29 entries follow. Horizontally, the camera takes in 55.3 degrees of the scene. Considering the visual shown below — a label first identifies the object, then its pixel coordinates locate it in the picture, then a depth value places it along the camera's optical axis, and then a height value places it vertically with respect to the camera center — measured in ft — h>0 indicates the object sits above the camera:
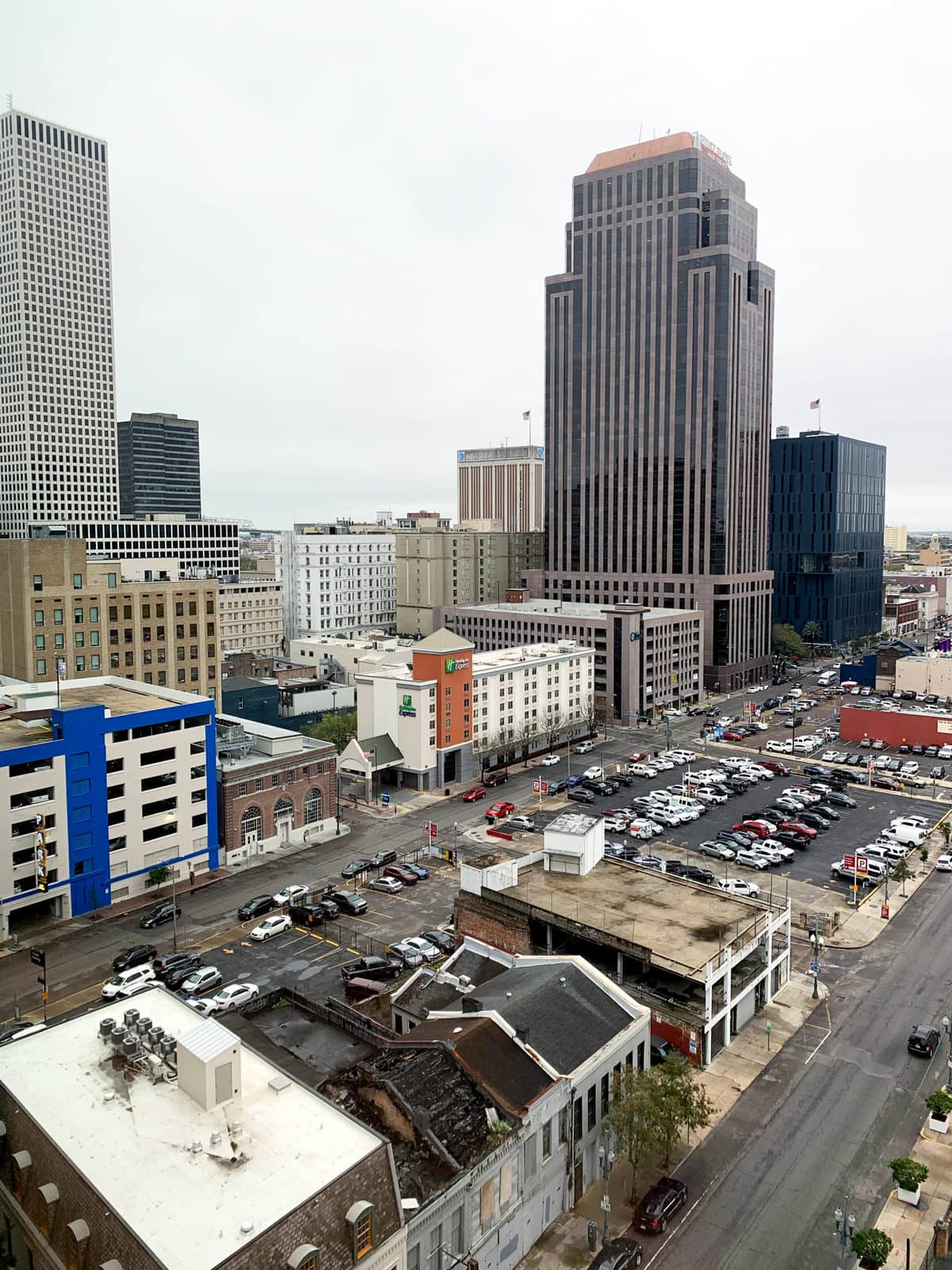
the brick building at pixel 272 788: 241.96 -63.07
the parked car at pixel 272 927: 194.33 -79.42
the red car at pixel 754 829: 266.98 -79.95
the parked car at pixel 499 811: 278.40 -77.83
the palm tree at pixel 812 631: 643.04 -51.28
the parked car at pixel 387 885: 221.46 -79.73
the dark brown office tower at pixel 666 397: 510.17 +95.03
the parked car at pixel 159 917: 201.57 -79.63
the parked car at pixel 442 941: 185.57 -78.77
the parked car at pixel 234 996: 162.09 -79.00
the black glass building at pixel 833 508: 654.12 +36.04
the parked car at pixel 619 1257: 102.83 -79.54
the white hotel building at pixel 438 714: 312.71 -56.15
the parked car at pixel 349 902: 208.33 -78.88
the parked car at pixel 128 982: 165.37 -78.34
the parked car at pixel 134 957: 181.06 -79.62
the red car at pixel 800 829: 261.24 -78.49
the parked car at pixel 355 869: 230.07 -78.93
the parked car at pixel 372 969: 174.70 -79.15
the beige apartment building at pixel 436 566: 640.17 -4.70
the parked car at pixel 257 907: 204.85 -79.09
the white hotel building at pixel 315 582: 628.28 -15.32
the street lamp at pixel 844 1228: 106.52 -79.33
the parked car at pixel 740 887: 210.79 -77.27
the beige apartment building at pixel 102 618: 281.54 -19.13
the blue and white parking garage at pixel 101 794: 197.67 -54.24
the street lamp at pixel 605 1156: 118.21 -78.39
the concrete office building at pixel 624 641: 429.79 -41.26
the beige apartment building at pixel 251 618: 554.05 -35.57
